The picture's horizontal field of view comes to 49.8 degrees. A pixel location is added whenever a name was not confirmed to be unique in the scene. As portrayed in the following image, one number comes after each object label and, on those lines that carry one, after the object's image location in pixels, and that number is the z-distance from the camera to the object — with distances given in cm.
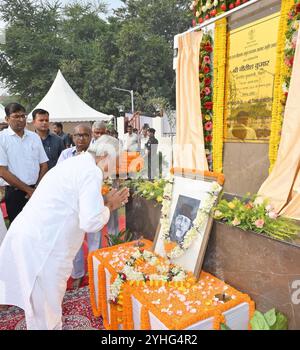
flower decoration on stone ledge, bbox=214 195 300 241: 193
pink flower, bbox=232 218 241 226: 205
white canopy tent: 1278
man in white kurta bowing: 192
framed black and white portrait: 226
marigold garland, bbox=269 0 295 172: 274
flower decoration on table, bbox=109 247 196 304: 222
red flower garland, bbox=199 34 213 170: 376
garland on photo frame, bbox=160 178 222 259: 226
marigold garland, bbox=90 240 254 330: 181
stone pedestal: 175
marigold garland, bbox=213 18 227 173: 353
